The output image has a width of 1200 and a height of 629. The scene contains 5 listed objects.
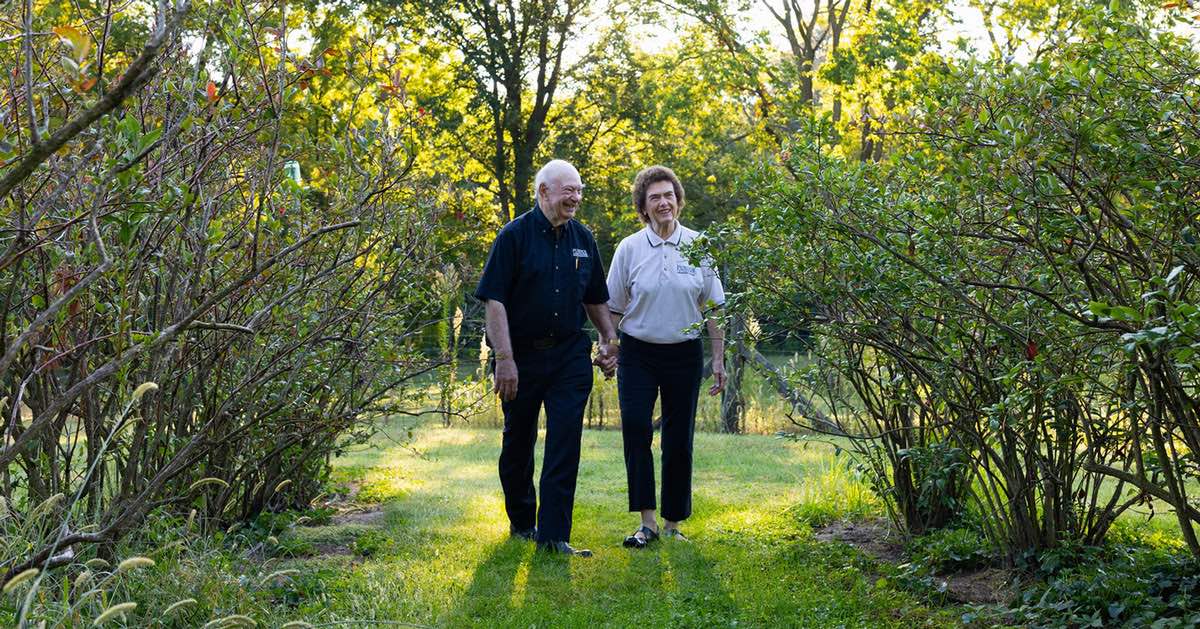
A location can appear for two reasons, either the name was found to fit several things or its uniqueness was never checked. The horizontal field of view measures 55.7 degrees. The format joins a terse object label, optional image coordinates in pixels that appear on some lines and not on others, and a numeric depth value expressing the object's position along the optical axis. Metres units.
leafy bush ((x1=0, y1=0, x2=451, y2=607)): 3.51
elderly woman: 6.55
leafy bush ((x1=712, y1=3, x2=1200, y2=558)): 3.69
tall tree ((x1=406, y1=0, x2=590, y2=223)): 19.16
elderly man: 6.18
